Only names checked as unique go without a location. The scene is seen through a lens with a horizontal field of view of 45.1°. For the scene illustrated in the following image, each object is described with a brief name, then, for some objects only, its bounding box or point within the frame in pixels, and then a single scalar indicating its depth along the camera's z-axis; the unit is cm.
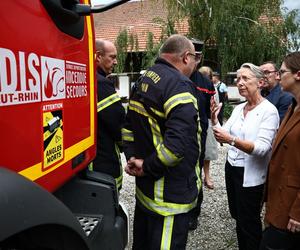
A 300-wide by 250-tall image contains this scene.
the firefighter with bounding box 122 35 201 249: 214
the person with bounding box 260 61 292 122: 330
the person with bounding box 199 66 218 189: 529
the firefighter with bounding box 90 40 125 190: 255
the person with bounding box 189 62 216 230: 382
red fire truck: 111
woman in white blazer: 269
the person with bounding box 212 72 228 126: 909
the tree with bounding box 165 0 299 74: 1272
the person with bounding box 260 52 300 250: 208
